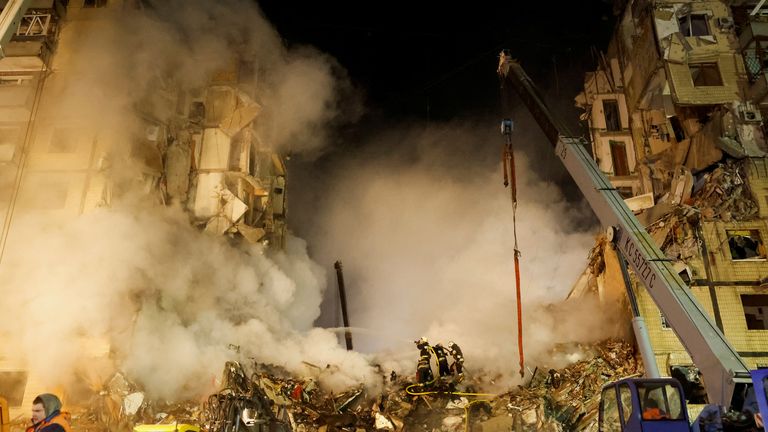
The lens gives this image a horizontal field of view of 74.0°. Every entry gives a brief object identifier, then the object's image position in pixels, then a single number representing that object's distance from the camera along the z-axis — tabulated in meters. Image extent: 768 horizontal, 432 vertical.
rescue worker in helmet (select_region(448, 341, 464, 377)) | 16.72
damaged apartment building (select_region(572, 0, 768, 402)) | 18.20
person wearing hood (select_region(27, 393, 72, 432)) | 5.37
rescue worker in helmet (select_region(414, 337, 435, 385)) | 15.97
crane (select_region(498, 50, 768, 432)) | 6.88
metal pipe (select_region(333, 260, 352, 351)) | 30.34
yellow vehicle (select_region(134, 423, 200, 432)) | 8.83
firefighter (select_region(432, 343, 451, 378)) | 16.23
